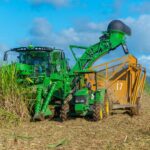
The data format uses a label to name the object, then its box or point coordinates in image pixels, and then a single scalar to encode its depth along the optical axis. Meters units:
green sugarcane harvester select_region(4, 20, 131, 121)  12.49
